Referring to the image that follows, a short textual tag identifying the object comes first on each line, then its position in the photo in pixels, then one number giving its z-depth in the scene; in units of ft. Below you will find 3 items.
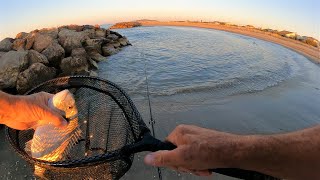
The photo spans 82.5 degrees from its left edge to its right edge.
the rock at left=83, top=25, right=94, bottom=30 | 37.56
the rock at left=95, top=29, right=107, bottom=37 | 35.75
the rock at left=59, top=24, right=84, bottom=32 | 36.85
